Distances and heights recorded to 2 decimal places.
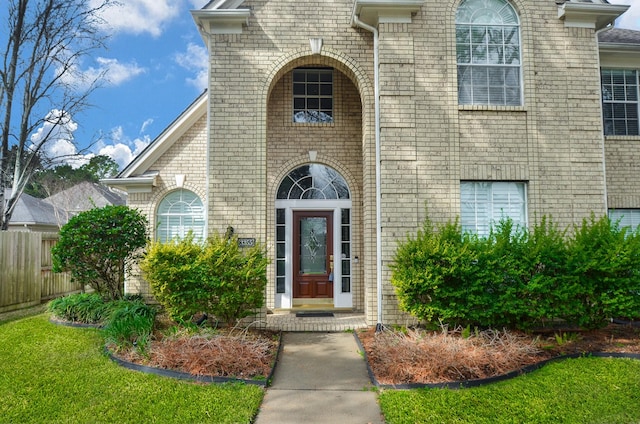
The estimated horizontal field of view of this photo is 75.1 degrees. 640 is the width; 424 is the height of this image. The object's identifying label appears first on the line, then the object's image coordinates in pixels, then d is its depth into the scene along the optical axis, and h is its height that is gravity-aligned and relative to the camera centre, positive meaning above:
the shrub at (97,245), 8.69 -0.04
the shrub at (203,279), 6.79 -0.60
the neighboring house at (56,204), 20.58 +2.35
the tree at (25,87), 12.62 +4.86
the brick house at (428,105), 7.77 +2.61
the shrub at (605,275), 6.62 -0.56
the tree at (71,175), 32.78 +6.51
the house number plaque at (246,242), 7.80 +0.01
